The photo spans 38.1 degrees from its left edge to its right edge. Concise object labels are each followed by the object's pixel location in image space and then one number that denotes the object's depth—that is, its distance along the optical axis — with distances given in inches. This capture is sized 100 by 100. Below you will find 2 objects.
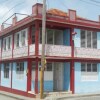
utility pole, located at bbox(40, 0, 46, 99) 424.0
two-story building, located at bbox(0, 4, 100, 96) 465.7
